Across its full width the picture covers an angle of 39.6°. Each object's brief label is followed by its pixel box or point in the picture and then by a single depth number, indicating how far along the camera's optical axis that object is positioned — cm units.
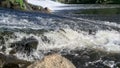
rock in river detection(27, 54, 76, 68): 517
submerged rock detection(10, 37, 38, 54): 849
